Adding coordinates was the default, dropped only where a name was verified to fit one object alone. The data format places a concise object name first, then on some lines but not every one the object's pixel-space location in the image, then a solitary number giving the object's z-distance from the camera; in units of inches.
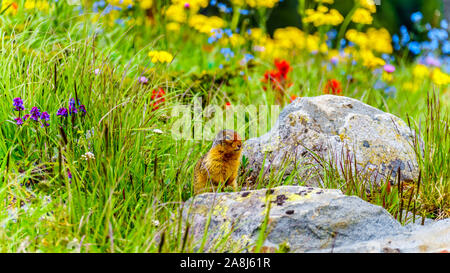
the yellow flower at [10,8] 201.5
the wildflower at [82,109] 137.0
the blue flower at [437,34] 296.1
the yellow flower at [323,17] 226.7
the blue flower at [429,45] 298.7
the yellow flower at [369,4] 232.5
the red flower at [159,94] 175.7
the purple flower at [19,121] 127.7
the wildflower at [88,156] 119.5
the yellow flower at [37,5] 212.1
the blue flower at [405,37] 295.3
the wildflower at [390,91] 243.3
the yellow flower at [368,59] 226.6
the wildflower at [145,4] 274.1
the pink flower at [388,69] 226.9
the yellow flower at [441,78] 227.7
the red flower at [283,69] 211.2
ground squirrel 129.6
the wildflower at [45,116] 129.5
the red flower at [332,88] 201.2
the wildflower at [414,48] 287.9
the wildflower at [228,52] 235.6
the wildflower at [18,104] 129.2
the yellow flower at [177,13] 251.8
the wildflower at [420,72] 290.5
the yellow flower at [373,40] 241.4
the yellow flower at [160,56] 171.2
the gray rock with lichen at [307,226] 104.6
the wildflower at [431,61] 313.9
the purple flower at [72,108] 134.0
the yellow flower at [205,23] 247.3
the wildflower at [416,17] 270.8
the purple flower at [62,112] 132.1
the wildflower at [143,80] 163.8
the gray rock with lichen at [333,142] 148.5
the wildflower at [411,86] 277.8
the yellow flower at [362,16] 225.5
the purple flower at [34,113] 128.0
